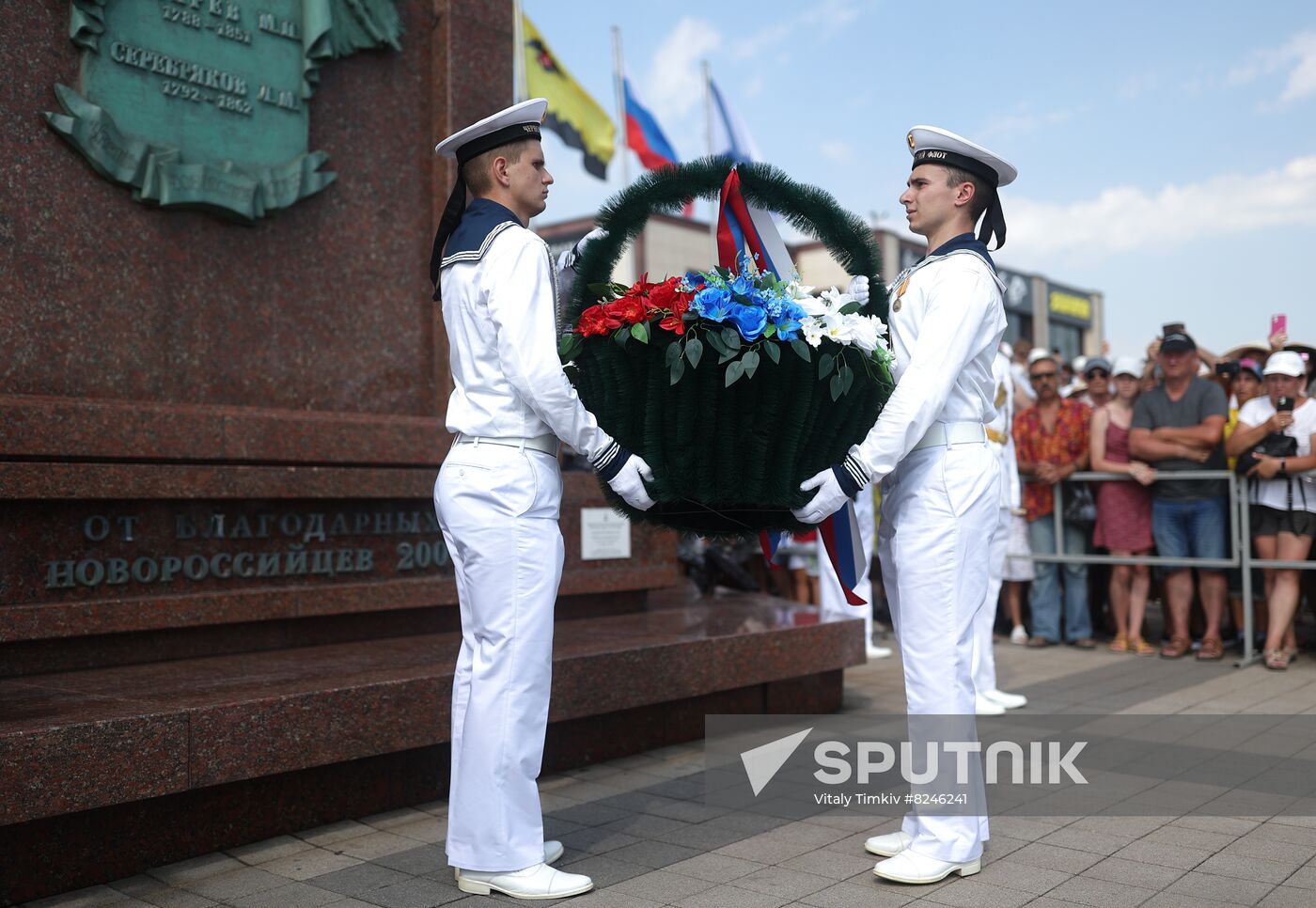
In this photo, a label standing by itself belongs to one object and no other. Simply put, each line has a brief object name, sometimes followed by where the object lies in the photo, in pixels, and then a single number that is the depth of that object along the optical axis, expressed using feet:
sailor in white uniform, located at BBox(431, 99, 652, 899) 11.95
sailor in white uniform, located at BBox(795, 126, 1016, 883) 12.23
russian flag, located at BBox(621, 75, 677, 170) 53.83
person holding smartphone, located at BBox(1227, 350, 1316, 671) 26.08
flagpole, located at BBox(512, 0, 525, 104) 22.60
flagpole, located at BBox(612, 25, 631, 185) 54.44
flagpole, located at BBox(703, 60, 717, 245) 55.83
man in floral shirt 30.68
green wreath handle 13.67
